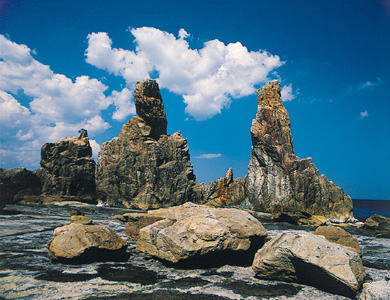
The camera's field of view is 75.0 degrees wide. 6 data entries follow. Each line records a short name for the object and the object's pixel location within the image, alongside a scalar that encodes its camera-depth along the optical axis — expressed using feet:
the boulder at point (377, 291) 16.74
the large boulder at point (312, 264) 23.12
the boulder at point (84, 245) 31.48
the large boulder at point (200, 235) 30.50
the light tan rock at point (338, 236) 39.11
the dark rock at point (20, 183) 136.25
